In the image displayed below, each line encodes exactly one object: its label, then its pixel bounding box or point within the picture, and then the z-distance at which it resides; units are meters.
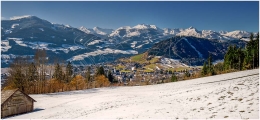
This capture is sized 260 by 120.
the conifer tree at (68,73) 90.68
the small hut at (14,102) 39.69
